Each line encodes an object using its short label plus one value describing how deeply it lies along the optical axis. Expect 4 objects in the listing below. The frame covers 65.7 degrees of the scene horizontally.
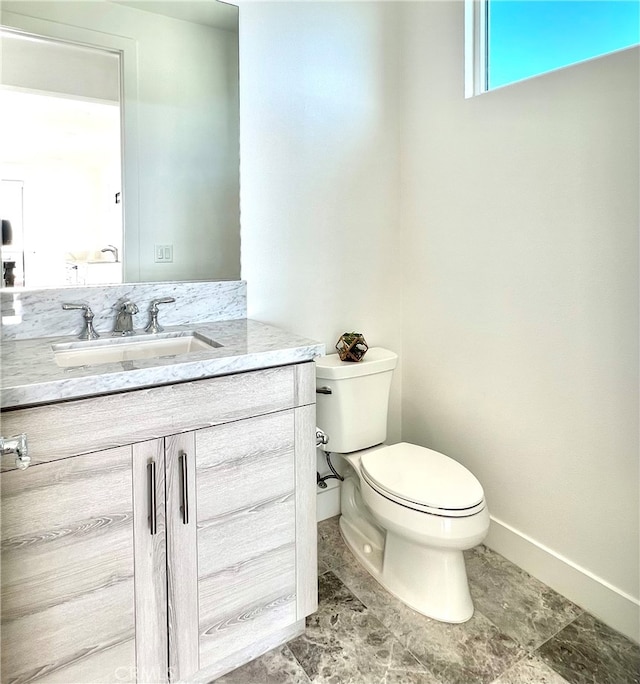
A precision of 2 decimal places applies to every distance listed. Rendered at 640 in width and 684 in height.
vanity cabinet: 1.04
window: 1.48
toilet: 1.50
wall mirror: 1.44
